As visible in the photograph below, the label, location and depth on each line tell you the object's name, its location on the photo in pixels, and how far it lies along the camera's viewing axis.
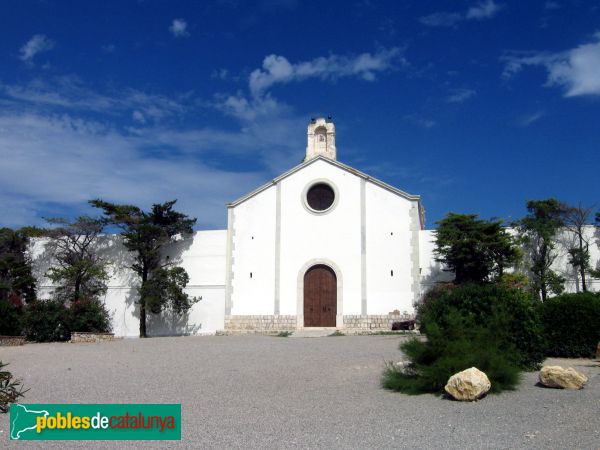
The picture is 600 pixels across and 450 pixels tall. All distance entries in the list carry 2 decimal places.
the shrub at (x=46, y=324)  19.95
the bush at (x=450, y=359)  8.07
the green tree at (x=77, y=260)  24.48
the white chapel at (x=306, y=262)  22.89
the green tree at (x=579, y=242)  21.98
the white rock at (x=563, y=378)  8.08
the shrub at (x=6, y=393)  7.36
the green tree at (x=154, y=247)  23.62
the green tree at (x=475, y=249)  21.23
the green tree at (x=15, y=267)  25.25
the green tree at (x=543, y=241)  22.03
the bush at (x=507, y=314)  9.75
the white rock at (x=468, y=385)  7.43
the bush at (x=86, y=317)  20.34
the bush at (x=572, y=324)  11.82
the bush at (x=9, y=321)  19.94
